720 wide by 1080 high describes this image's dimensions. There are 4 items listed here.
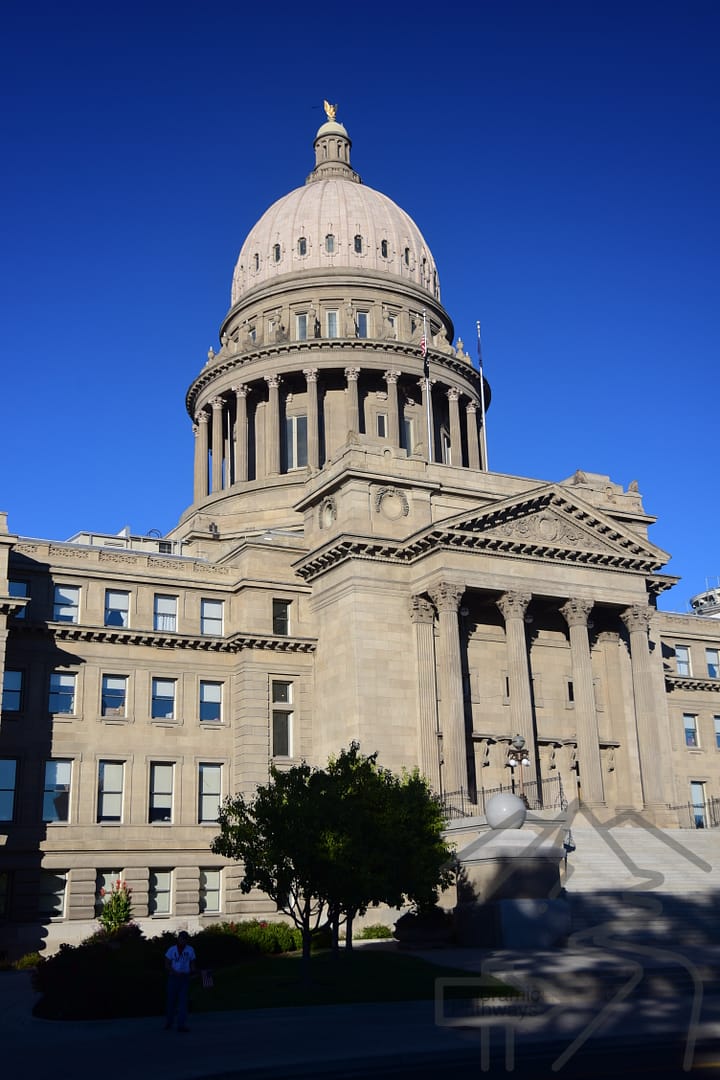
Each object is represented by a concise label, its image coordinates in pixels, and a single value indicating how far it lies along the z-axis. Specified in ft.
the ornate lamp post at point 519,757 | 147.23
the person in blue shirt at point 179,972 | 79.77
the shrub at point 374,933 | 142.82
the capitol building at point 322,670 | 164.25
